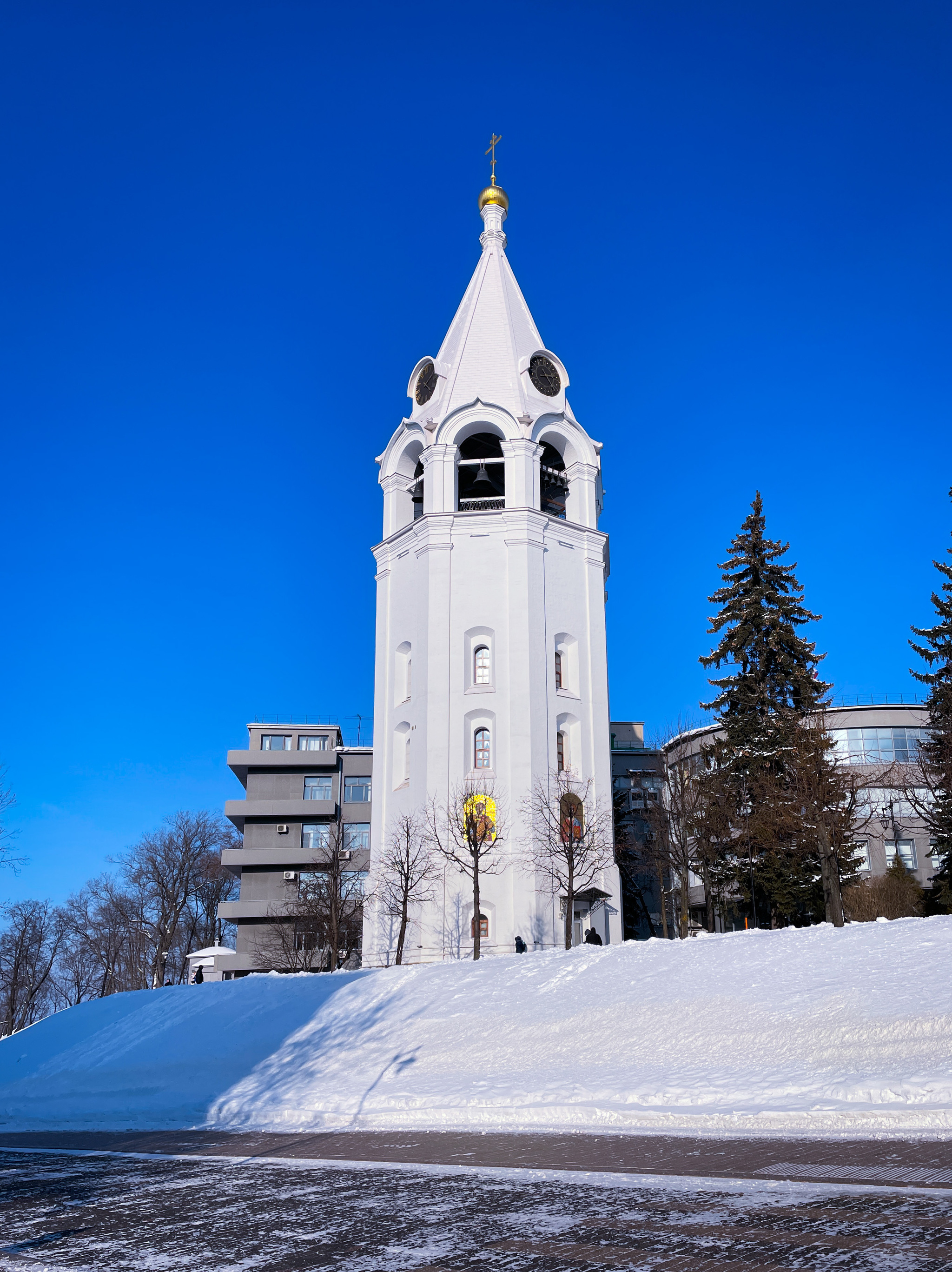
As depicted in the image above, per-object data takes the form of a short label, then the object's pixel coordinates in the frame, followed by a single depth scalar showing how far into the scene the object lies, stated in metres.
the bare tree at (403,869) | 35.66
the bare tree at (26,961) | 65.44
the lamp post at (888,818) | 37.06
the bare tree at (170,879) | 57.75
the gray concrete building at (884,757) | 43.69
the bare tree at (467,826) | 35.81
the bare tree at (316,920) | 44.88
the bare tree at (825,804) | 25.70
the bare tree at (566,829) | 35.47
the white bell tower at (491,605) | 37.72
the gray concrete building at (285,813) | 56.25
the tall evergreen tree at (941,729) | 29.62
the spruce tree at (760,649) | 35.66
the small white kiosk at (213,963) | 41.75
